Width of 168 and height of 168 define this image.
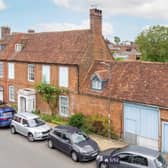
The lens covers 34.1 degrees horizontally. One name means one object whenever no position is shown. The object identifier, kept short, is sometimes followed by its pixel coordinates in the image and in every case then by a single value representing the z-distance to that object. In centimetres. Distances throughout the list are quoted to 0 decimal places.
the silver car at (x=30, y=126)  2192
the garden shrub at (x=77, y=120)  2391
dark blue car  2542
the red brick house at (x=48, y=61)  2675
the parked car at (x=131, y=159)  1450
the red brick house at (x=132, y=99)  1978
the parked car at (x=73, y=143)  1777
